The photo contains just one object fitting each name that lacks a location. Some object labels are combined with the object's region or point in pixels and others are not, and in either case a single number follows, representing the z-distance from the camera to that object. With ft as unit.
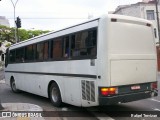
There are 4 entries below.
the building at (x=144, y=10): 93.61
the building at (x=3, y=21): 194.65
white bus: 16.96
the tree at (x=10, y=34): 122.56
